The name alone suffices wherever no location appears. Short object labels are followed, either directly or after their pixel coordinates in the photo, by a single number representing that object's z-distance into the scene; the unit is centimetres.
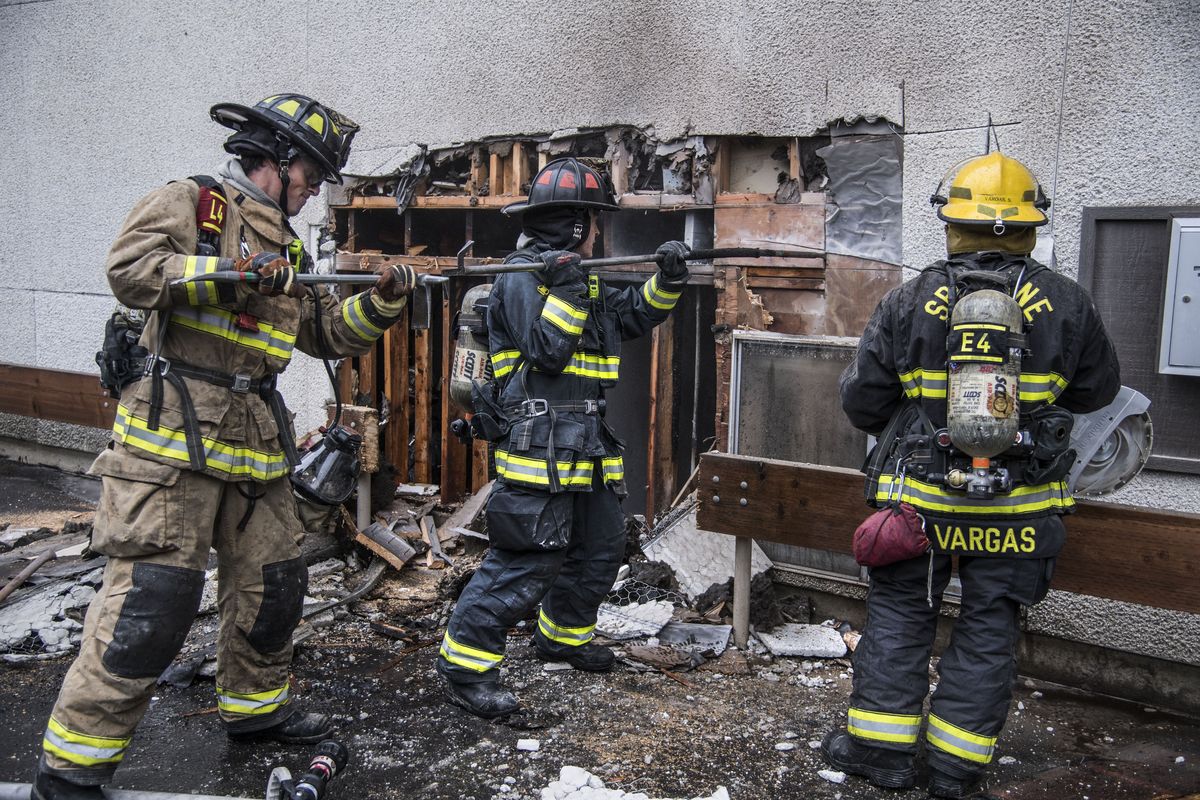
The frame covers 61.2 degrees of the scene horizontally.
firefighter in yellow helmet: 332
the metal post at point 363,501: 607
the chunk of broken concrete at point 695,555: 518
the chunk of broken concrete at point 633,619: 486
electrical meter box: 390
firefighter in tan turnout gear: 322
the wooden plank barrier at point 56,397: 776
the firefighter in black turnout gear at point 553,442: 409
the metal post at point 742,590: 469
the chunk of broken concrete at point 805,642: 465
